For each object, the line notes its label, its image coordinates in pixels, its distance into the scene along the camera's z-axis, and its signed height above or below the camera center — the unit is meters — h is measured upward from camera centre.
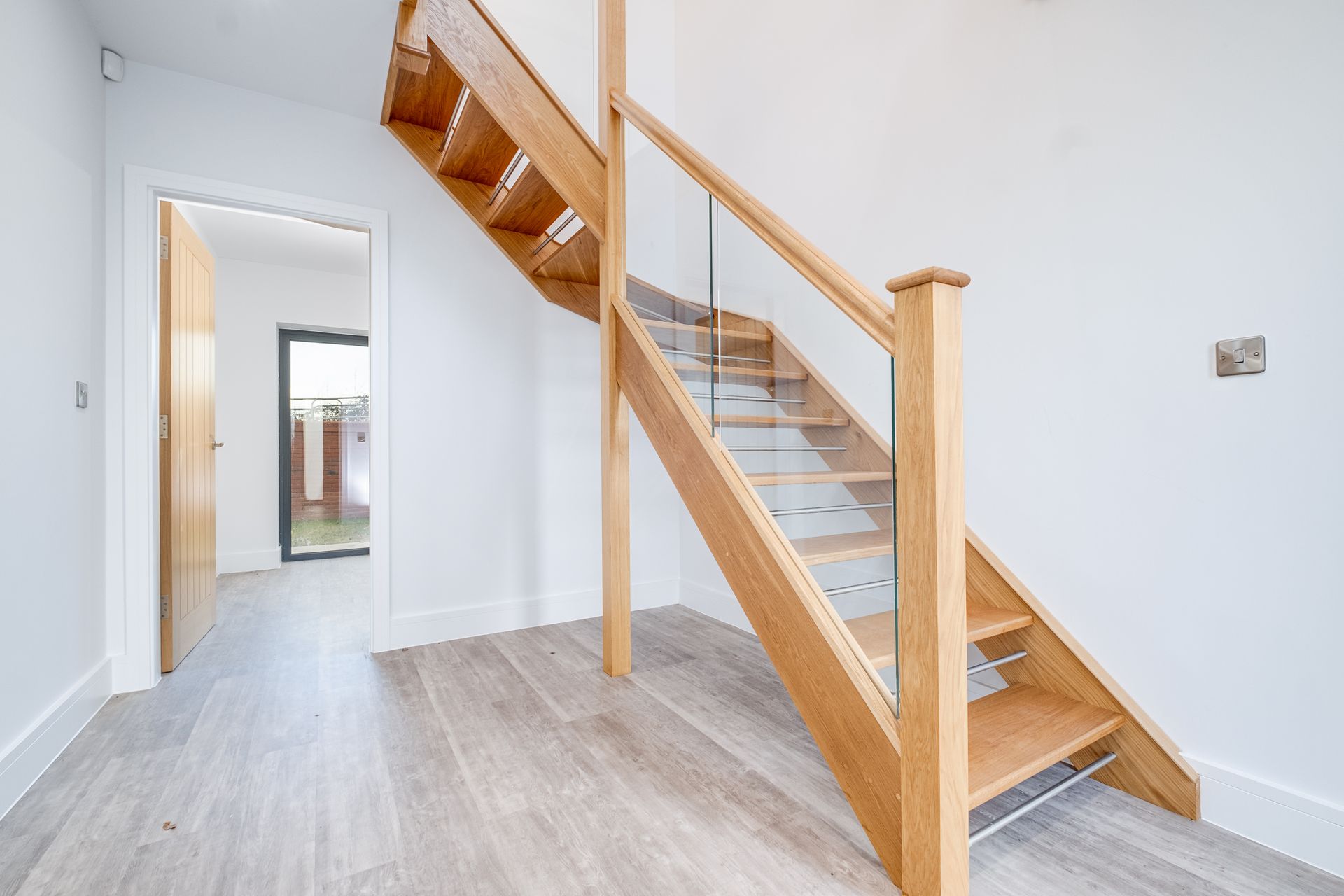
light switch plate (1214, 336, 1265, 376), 1.42 +0.21
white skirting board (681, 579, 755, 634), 3.16 -0.85
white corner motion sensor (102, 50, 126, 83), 2.31 +1.47
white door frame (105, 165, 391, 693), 2.35 +0.07
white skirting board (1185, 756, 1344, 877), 1.33 -0.85
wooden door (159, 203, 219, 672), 2.60 +0.07
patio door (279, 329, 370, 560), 5.16 +0.05
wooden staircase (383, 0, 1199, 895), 1.21 -0.09
